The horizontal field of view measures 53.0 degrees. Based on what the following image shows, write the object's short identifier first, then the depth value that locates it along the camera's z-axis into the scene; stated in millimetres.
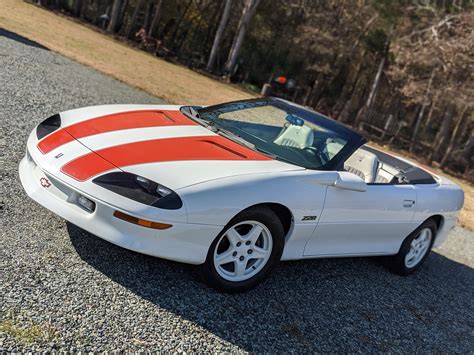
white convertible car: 2951
